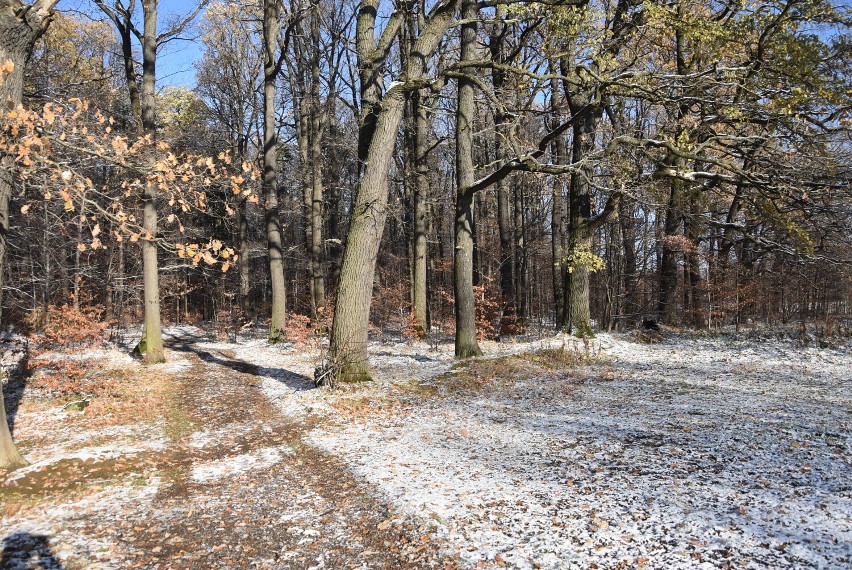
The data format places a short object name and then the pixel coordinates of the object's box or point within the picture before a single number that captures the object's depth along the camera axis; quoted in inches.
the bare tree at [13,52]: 195.3
